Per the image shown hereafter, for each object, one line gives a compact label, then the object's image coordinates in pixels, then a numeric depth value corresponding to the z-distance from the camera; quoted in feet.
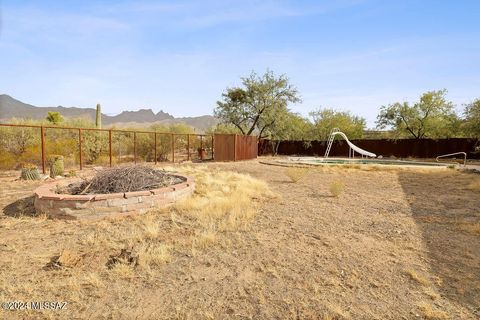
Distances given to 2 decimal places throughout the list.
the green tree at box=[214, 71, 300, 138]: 80.18
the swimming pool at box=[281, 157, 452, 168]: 58.10
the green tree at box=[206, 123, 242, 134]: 92.48
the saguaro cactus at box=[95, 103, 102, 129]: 65.25
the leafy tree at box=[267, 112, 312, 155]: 82.74
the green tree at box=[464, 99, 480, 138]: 56.18
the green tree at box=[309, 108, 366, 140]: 93.15
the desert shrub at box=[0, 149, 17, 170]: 38.19
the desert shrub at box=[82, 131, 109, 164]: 49.11
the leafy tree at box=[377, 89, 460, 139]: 77.10
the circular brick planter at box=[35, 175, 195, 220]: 16.07
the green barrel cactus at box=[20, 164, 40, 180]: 29.12
